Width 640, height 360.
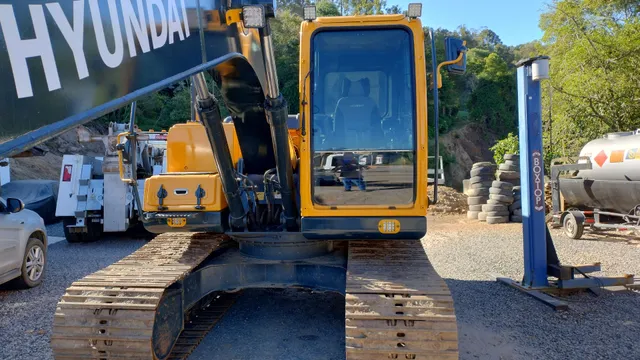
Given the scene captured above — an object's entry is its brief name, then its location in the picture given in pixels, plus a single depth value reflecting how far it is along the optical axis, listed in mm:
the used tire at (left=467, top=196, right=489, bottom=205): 13886
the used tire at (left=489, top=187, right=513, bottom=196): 12836
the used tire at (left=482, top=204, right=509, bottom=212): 12828
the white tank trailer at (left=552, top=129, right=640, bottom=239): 10000
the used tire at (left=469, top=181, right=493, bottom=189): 13969
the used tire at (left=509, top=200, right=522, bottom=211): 12883
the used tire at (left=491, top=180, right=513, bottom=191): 12773
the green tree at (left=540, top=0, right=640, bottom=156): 15430
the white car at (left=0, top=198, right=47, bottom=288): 6402
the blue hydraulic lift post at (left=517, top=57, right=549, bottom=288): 5977
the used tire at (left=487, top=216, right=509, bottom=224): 12812
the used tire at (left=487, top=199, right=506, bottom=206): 12854
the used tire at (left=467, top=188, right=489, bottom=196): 13938
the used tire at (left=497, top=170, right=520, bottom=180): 13297
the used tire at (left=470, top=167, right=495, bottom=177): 14094
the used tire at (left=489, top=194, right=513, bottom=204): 12781
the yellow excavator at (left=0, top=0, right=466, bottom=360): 3420
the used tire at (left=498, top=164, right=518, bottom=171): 13422
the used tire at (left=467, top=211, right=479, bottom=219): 13914
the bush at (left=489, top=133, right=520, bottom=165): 20703
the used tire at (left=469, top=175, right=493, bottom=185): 14039
